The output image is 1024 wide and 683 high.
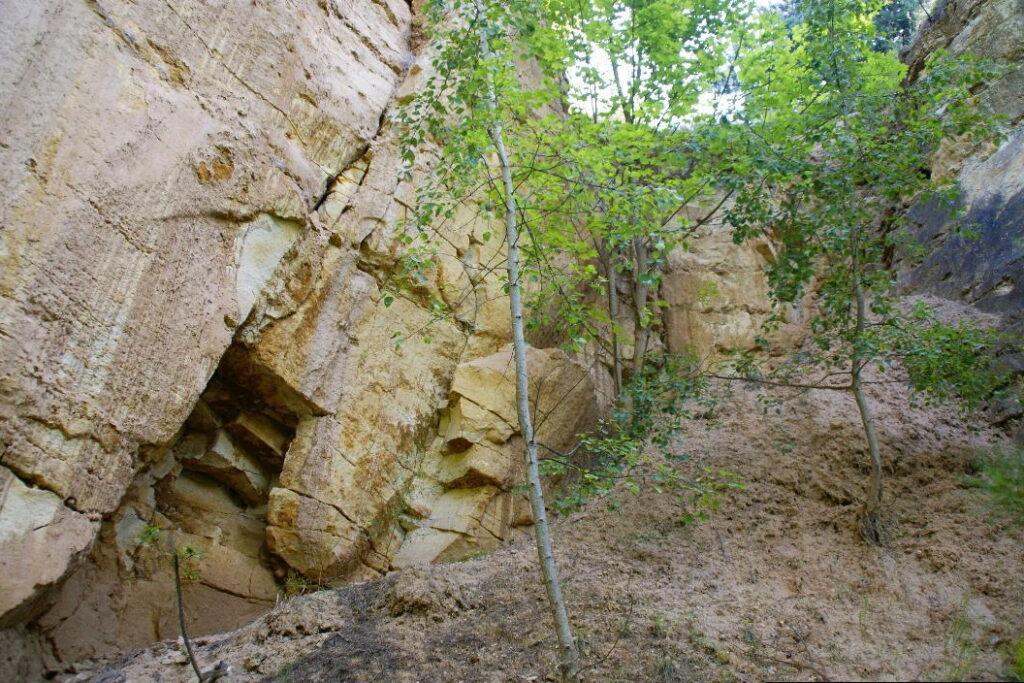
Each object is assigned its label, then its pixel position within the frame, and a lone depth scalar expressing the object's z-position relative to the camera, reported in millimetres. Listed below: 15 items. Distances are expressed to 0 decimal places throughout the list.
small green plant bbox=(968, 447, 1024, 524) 5945
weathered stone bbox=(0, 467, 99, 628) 6676
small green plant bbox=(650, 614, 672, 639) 7176
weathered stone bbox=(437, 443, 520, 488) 10594
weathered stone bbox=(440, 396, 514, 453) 10773
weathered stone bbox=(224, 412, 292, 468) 9953
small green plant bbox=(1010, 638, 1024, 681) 5577
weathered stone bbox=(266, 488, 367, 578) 9422
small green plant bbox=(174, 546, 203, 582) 9055
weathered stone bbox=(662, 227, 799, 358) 14172
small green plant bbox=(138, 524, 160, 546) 8841
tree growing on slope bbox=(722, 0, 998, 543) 8617
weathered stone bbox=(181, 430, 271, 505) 9805
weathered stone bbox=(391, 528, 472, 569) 10031
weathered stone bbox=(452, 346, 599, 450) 11109
